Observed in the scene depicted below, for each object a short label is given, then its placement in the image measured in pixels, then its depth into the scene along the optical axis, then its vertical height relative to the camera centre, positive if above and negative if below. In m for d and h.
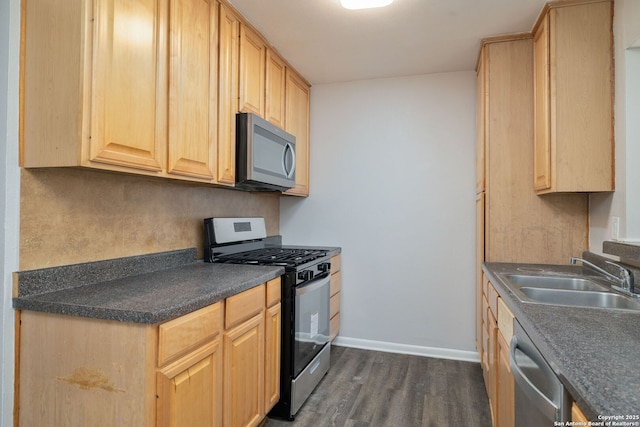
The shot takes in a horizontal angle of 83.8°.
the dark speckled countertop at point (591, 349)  0.69 -0.33
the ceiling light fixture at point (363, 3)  2.00 +1.22
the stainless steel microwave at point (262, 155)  2.18 +0.42
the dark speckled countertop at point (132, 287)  1.20 -0.30
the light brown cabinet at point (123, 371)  1.16 -0.54
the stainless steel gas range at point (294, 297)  2.11 -0.51
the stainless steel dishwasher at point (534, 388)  0.88 -0.47
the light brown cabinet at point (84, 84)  1.24 +0.48
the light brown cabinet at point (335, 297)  3.04 -0.69
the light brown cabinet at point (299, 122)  2.98 +0.84
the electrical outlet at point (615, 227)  1.87 -0.03
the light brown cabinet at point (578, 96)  1.98 +0.71
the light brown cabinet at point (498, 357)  1.46 -0.67
